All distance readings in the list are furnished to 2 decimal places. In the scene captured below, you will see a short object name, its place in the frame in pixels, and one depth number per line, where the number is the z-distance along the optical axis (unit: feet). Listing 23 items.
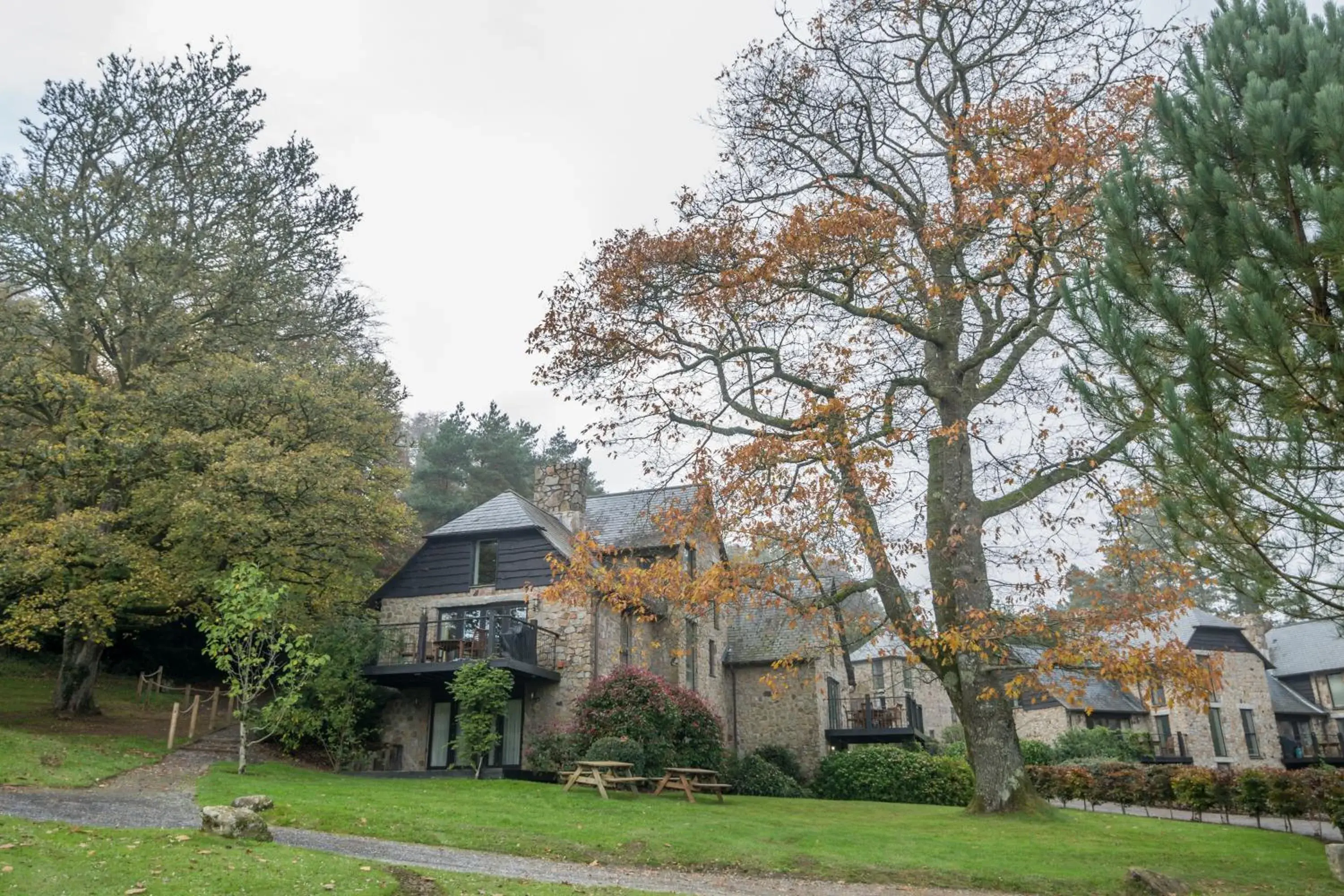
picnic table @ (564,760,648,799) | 57.82
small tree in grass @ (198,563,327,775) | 57.21
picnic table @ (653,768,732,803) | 61.77
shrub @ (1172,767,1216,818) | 68.64
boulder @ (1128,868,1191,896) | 33.40
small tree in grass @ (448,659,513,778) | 66.90
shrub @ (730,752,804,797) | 78.89
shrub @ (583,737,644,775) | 64.54
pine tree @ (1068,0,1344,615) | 25.02
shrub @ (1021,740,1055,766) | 96.48
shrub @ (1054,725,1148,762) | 99.81
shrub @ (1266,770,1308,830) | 64.39
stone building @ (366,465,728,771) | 73.82
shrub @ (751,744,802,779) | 86.53
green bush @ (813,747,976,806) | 81.66
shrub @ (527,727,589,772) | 68.54
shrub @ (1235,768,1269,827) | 65.82
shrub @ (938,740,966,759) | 95.12
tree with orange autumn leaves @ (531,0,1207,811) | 43.88
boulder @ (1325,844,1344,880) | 38.13
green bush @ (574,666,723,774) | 68.54
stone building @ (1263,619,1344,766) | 115.34
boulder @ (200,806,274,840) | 34.06
